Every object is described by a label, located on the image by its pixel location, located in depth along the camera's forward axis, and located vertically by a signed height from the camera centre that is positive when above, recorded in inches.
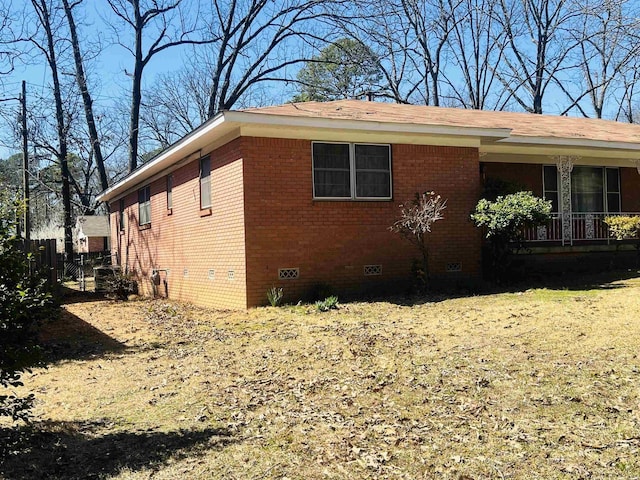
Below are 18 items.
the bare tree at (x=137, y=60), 1122.7 +385.3
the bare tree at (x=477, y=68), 1352.1 +427.5
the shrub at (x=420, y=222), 445.1 +18.4
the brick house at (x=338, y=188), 439.2 +50.4
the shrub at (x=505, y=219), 450.9 +18.8
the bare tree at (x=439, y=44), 1127.0 +423.0
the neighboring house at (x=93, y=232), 1931.6 +68.5
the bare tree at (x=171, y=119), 1567.9 +369.4
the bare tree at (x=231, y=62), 1088.2 +378.9
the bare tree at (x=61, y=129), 992.9 +230.9
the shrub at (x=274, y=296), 428.1 -35.9
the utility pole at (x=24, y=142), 664.3 +181.0
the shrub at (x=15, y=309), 171.2 -16.8
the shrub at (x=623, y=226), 576.1 +14.9
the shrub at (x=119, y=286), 704.4 -43.3
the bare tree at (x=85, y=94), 1059.9 +312.1
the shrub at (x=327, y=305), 400.5 -40.6
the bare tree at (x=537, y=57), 1262.3 +427.6
